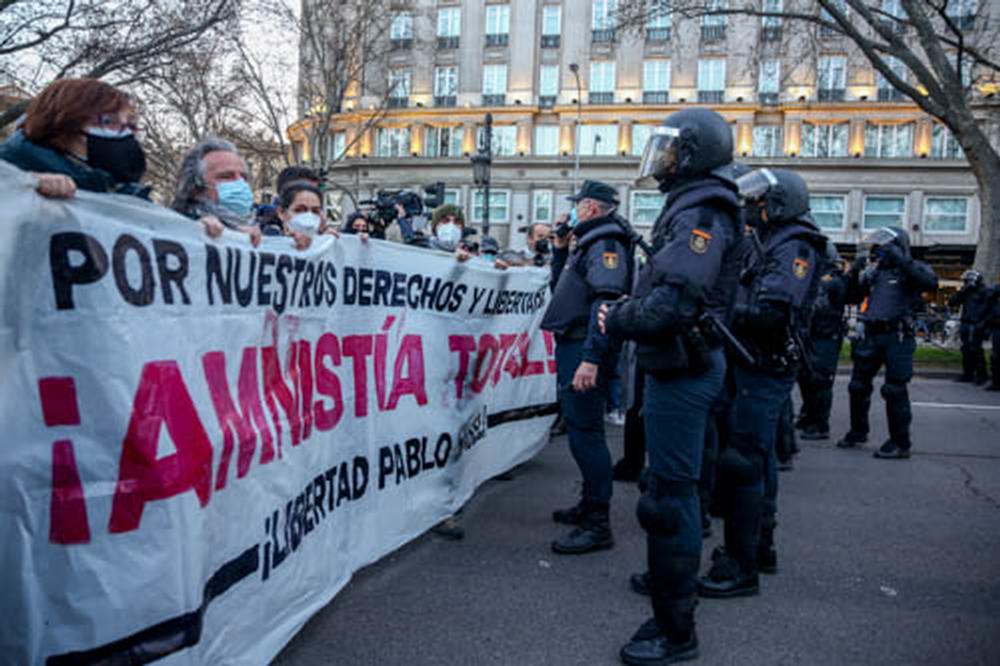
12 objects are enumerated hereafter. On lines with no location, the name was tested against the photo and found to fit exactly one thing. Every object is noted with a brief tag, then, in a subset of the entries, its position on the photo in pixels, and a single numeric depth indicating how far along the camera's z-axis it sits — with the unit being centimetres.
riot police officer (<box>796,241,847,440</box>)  814
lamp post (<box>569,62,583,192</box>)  4262
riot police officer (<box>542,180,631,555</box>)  439
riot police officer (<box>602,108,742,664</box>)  304
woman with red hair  260
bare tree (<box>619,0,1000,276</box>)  1759
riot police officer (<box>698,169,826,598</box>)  385
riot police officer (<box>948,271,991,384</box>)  1372
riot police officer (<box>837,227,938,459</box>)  725
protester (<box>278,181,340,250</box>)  427
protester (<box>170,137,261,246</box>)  358
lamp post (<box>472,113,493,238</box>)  1969
